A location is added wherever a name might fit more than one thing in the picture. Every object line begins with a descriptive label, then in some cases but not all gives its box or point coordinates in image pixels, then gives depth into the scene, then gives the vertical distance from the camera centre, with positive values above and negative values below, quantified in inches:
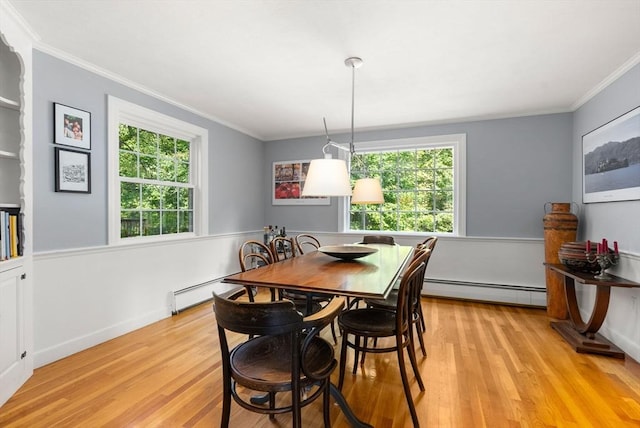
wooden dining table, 63.4 -15.6
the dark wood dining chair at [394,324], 68.8 -28.3
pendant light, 89.1 +9.2
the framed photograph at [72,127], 97.6 +27.1
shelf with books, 78.9 -6.1
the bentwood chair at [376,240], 146.4 -13.4
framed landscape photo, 101.4 +18.8
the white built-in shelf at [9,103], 80.9 +28.1
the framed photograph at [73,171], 97.8 +12.8
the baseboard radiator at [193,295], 138.1 -40.1
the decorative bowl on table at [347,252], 93.7 -12.6
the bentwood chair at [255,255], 82.9 -15.8
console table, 100.4 -37.4
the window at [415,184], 168.7 +15.5
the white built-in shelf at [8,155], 81.4 +14.6
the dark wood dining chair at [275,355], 48.4 -27.4
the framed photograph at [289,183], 199.7 +18.4
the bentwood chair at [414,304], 89.2 -27.5
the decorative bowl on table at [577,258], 109.3 -16.4
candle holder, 103.1 -16.1
